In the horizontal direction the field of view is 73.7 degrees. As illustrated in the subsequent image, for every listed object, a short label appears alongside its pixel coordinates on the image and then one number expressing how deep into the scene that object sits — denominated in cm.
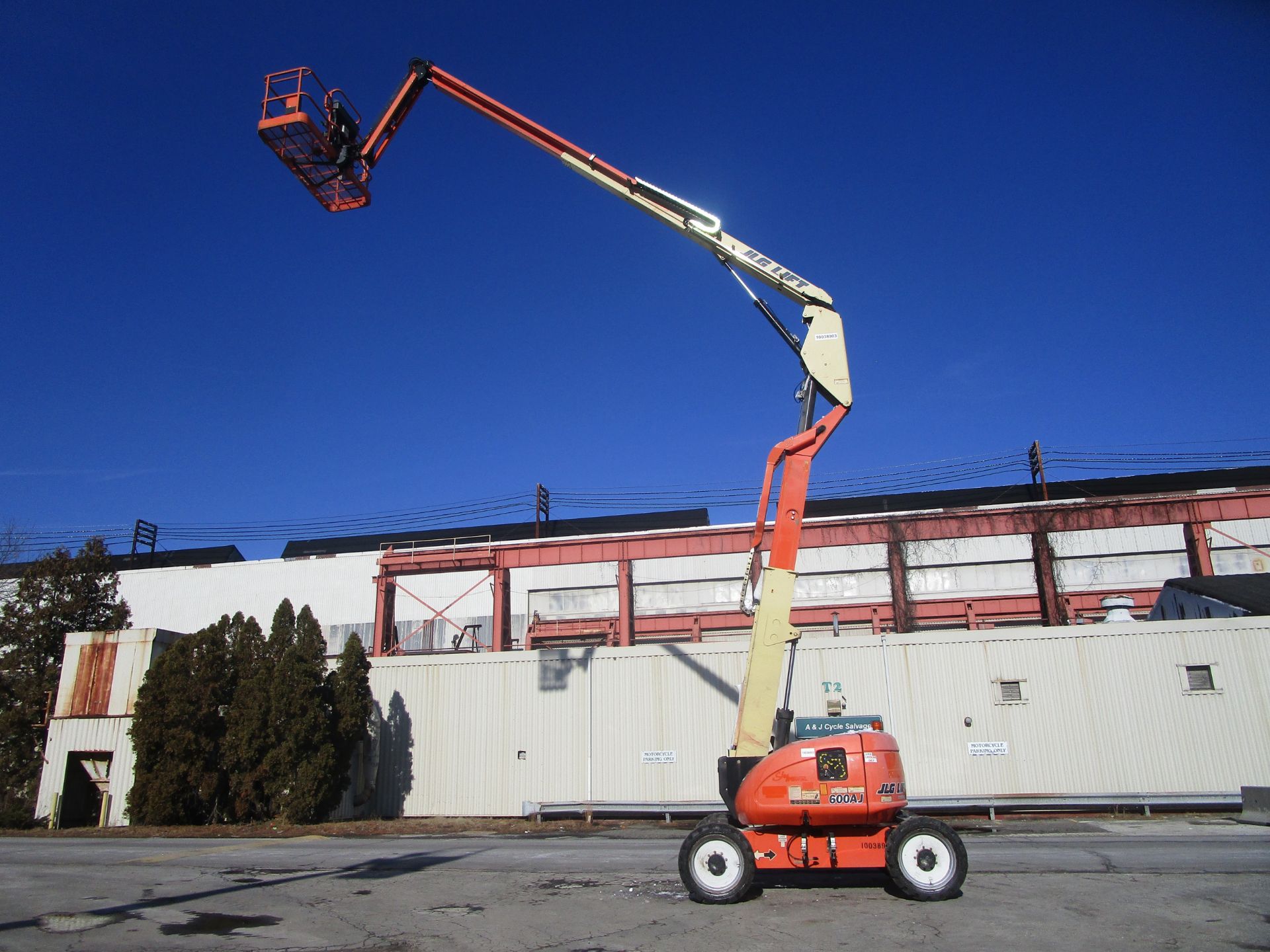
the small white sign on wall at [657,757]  2172
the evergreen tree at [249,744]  2156
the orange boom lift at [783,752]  940
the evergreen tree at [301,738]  2117
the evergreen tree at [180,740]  2155
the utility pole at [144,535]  6250
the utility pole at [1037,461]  4634
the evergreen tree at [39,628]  2595
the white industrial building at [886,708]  1977
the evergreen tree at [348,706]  2223
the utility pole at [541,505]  5431
